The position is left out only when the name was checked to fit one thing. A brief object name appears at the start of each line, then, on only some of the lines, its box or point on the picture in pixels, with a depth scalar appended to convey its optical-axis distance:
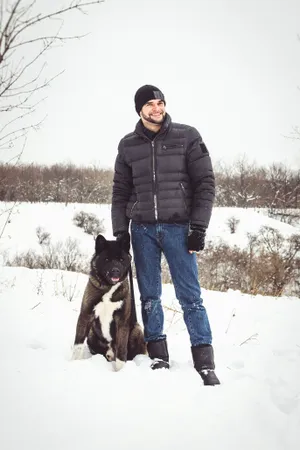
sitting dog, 2.82
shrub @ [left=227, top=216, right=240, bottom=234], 32.31
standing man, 2.71
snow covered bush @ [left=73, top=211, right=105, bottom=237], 32.84
